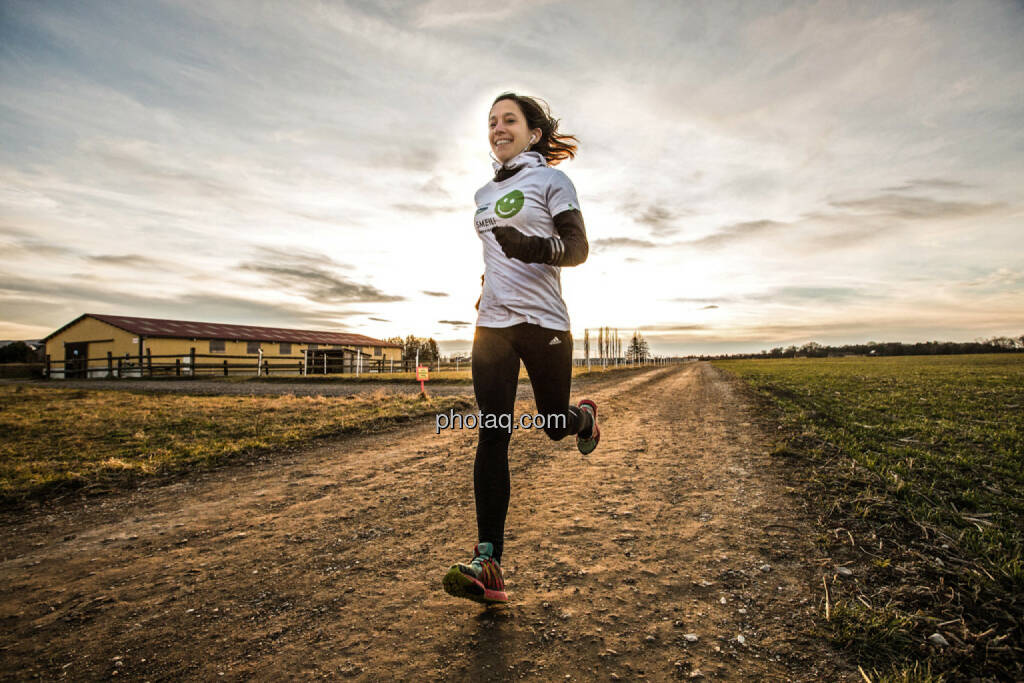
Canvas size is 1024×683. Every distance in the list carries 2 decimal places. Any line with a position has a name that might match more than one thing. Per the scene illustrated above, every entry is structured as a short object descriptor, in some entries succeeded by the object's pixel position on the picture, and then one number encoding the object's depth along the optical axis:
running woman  1.94
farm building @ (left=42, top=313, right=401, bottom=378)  30.31
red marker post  10.34
